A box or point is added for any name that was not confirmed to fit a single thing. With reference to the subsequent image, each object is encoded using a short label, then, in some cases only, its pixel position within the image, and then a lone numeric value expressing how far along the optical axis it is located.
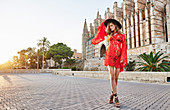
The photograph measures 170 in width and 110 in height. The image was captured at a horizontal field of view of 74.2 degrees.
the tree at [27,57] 54.20
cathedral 21.79
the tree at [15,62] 65.44
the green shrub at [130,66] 12.69
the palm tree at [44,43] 48.34
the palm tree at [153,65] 8.83
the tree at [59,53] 40.87
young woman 2.99
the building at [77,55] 82.46
